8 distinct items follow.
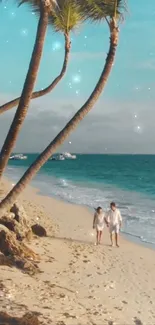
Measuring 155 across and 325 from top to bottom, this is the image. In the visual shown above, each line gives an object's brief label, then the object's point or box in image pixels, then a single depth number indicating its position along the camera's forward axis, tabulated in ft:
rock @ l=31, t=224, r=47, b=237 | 56.95
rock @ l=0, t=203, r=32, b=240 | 48.52
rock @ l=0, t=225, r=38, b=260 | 40.75
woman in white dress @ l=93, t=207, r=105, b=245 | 56.59
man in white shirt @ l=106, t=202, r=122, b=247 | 55.36
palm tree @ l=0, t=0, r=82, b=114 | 32.32
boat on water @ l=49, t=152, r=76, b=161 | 627.30
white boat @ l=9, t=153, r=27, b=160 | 611.96
